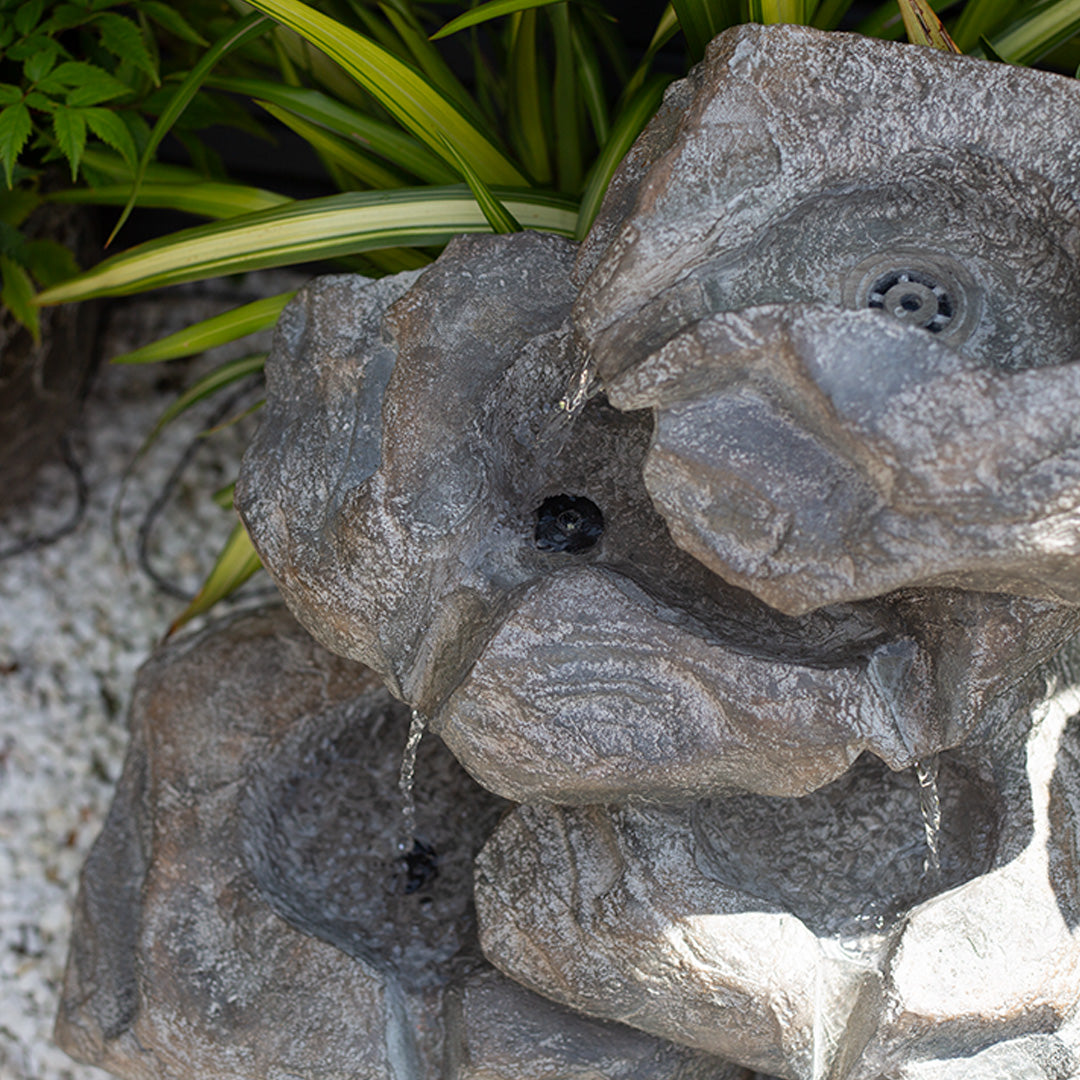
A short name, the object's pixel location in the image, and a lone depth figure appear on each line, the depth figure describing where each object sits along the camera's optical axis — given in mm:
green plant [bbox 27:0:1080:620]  1568
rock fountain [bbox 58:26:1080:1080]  977
